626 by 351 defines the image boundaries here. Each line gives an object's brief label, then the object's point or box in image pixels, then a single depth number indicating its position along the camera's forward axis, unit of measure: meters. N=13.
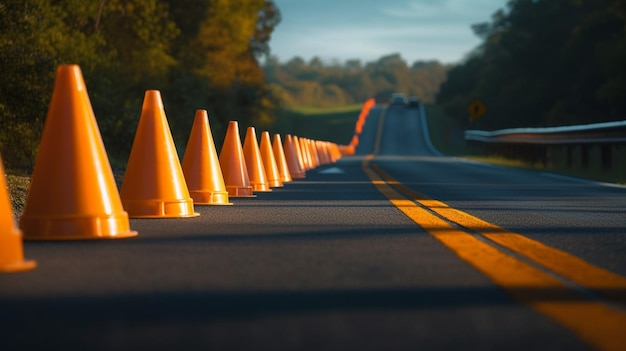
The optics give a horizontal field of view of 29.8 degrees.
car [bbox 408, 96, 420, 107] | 144.75
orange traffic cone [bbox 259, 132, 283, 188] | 19.73
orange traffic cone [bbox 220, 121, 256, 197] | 15.36
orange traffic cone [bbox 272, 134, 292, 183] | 22.19
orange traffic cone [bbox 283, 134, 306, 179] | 24.89
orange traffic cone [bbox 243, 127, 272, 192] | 17.50
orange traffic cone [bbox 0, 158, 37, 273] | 6.40
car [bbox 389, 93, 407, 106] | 153.38
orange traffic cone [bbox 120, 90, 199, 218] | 10.76
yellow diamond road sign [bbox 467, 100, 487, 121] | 65.98
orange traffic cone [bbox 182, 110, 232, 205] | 13.25
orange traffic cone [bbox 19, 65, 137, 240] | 8.35
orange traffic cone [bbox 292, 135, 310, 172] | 29.26
